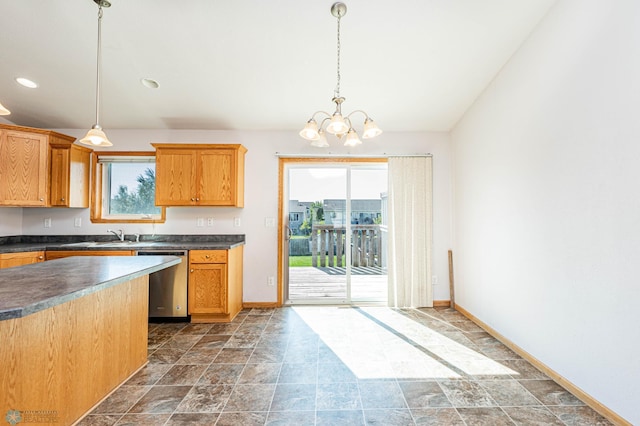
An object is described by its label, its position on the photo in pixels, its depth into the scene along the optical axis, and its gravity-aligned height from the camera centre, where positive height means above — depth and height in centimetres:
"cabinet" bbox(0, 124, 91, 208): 313 +66
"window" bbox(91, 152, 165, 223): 380 +52
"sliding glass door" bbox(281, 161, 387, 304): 395 -1
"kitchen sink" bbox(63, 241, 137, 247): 322 -24
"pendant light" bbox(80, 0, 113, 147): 197 +62
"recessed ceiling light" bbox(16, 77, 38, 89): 295 +152
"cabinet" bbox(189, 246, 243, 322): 318 -68
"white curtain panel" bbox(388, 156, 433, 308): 375 -11
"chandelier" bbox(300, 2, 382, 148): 179 +65
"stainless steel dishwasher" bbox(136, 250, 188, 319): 316 -75
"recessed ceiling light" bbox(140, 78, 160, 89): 297 +152
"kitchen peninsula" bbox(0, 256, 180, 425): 127 -62
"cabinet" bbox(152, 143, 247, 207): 342 +59
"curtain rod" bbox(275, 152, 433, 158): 377 +92
